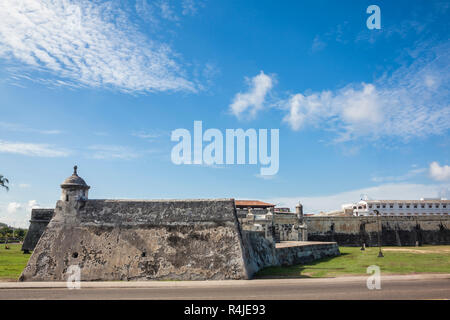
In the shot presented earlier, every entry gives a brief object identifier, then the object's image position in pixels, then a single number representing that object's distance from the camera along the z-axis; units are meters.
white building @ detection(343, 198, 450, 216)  85.62
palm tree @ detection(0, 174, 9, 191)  49.34
